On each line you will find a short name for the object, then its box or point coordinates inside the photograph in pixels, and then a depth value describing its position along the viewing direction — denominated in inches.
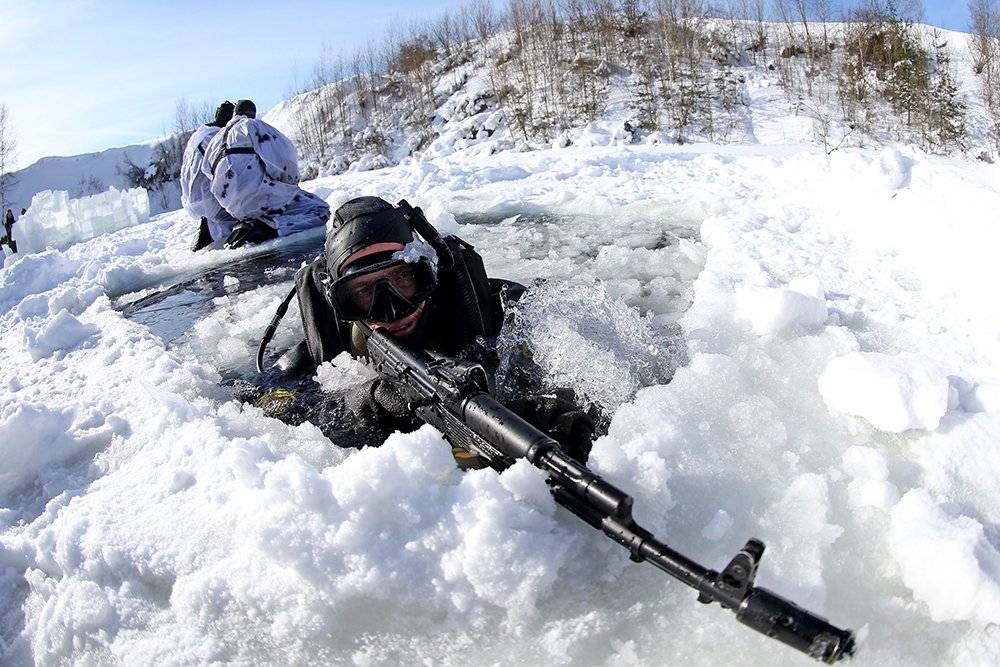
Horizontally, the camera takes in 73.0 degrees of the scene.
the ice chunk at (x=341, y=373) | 145.8
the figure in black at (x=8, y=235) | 450.9
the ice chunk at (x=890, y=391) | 86.7
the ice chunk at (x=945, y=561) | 62.7
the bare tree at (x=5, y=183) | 1249.0
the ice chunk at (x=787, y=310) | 121.6
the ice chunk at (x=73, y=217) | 442.3
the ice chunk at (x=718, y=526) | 74.3
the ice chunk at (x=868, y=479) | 77.2
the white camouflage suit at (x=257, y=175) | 281.7
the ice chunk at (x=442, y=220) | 238.3
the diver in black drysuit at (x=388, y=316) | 117.7
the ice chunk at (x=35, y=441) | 107.5
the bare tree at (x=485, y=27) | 1243.8
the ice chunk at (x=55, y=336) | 173.0
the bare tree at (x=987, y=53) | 719.7
